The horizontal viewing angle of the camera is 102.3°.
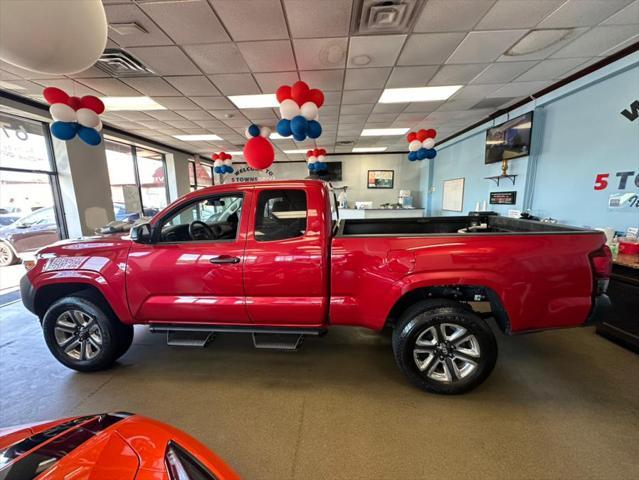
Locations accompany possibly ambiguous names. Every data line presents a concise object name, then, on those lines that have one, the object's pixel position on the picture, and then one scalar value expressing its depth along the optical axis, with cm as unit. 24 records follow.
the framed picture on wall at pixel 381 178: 1074
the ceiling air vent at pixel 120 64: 307
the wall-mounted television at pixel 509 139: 461
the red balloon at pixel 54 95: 351
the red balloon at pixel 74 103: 368
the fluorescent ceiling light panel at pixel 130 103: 451
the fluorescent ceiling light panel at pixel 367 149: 957
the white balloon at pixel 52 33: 110
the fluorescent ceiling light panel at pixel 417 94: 429
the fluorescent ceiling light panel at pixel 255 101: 445
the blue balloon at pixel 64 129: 368
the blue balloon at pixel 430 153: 634
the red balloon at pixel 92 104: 374
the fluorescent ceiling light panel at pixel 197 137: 721
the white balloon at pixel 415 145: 618
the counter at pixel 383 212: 864
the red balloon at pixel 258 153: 498
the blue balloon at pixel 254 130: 542
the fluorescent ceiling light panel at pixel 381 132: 687
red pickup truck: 168
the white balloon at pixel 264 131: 576
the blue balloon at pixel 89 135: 390
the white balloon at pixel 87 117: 372
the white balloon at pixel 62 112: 354
